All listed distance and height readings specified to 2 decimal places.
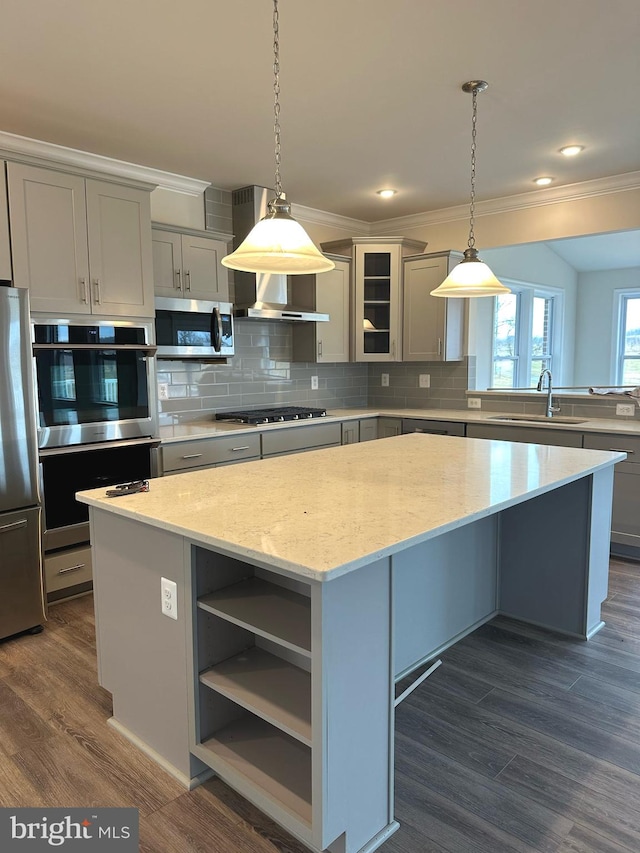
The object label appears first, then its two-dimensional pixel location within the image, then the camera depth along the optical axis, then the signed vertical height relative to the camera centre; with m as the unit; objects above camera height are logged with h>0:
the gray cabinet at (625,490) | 3.74 -0.83
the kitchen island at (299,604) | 1.41 -0.73
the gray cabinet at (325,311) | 4.79 +0.43
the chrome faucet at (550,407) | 4.59 -0.36
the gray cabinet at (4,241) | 2.78 +0.58
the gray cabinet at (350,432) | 4.71 -0.57
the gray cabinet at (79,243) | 2.88 +0.64
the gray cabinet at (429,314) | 4.82 +0.40
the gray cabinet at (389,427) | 4.91 -0.55
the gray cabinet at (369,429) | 4.87 -0.57
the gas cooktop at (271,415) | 4.09 -0.39
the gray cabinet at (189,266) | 3.63 +0.63
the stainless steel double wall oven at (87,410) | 3.00 -0.26
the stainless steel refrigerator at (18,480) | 2.69 -0.56
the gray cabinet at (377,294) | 4.97 +0.59
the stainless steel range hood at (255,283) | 4.23 +0.58
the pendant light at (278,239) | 1.89 +0.40
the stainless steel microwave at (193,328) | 3.62 +0.22
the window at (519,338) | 6.32 +0.27
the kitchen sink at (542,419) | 4.44 -0.45
